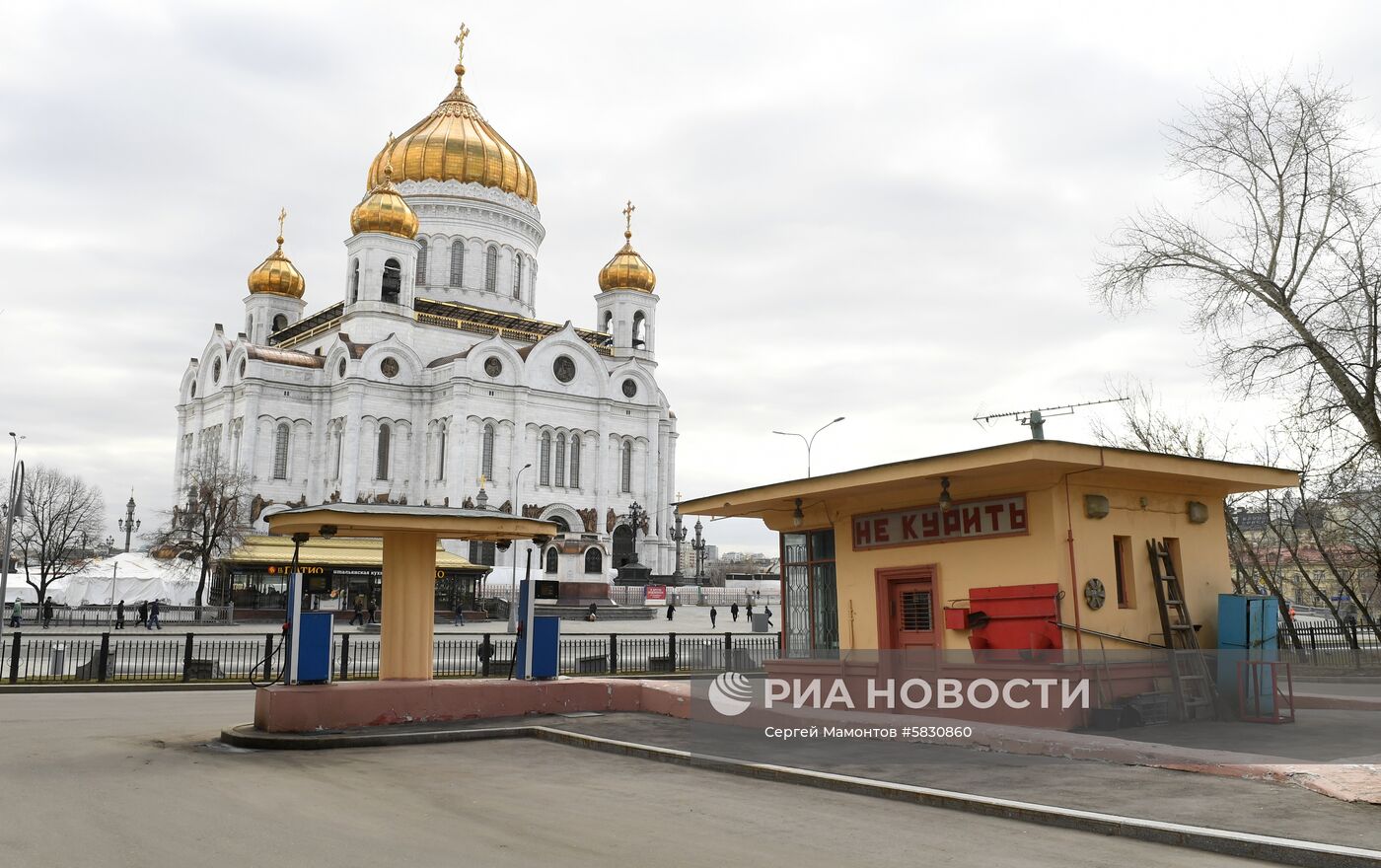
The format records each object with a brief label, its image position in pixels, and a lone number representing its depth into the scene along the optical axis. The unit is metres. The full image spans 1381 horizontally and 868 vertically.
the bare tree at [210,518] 49.72
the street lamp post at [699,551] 72.25
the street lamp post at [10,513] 28.68
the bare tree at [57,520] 58.09
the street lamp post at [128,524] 89.12
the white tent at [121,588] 50.88
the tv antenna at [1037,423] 15.62
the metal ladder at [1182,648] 13.10
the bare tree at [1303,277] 19.19
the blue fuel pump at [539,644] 15.58
